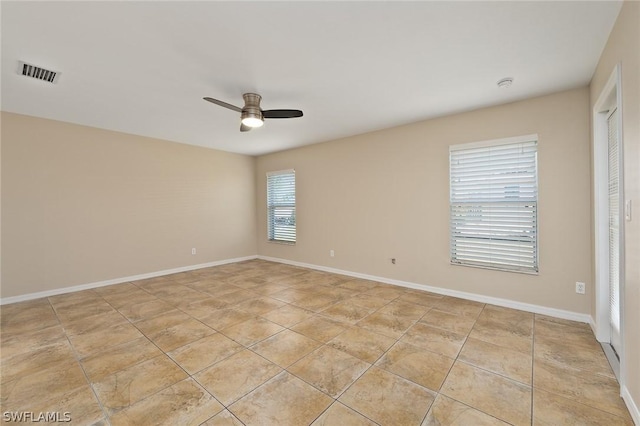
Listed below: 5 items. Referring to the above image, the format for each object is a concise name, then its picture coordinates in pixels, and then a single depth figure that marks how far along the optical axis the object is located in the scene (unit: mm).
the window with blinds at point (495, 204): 3236
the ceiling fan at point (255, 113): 2986
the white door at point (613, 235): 2303
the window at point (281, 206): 6059
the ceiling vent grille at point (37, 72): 2480
